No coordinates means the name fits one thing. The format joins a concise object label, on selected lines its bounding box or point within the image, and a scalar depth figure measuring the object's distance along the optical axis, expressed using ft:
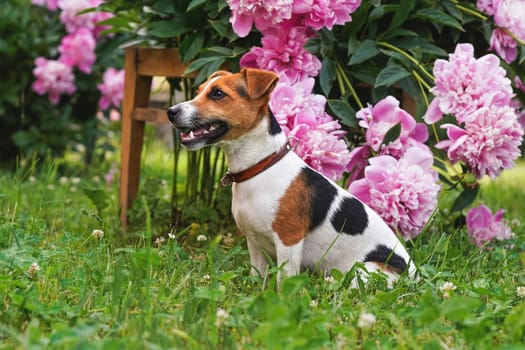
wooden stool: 20.44
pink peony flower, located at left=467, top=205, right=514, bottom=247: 19.55
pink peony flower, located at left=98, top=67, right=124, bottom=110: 29.70
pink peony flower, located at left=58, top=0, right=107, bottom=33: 28.30
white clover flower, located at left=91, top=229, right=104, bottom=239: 15.96
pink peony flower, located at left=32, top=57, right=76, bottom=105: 28.97
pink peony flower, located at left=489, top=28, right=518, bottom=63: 18.65
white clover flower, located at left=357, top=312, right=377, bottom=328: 11.57
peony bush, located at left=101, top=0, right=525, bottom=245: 16.56
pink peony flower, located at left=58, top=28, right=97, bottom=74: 29.08
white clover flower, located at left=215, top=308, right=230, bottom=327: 11.61
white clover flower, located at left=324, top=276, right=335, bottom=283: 14.53
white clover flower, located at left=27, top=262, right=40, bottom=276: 13.76
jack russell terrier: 15.05
